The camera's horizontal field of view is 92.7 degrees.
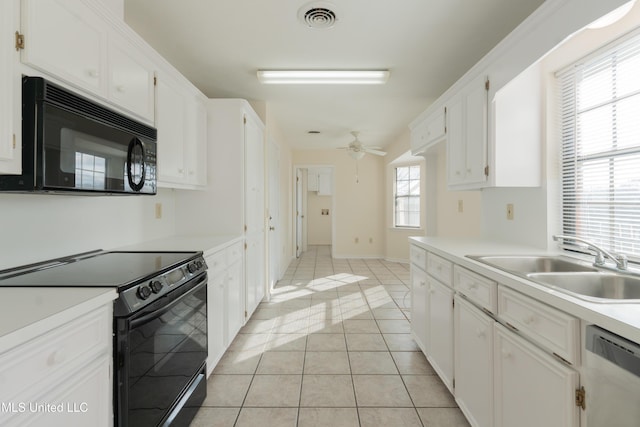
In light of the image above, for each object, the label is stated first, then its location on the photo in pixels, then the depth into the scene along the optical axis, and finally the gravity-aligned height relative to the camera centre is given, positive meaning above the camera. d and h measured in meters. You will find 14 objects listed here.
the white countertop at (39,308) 0.73 -0.27
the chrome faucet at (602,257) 1.32 -0.19
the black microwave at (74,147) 1.10 +0.29
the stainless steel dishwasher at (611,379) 0.76 -0.44
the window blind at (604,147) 1.49 +0.37
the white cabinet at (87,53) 1.13 +0.72
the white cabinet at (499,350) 0.99 -0.58
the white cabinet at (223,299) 2.06 -0.65
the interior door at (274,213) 4.26 +0.01
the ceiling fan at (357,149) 5.32 +1.14
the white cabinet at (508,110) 1.58 +0.68
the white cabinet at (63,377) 0.72 -0.45
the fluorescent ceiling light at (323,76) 2.90 +1.33
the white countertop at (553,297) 0.80 -0.27
